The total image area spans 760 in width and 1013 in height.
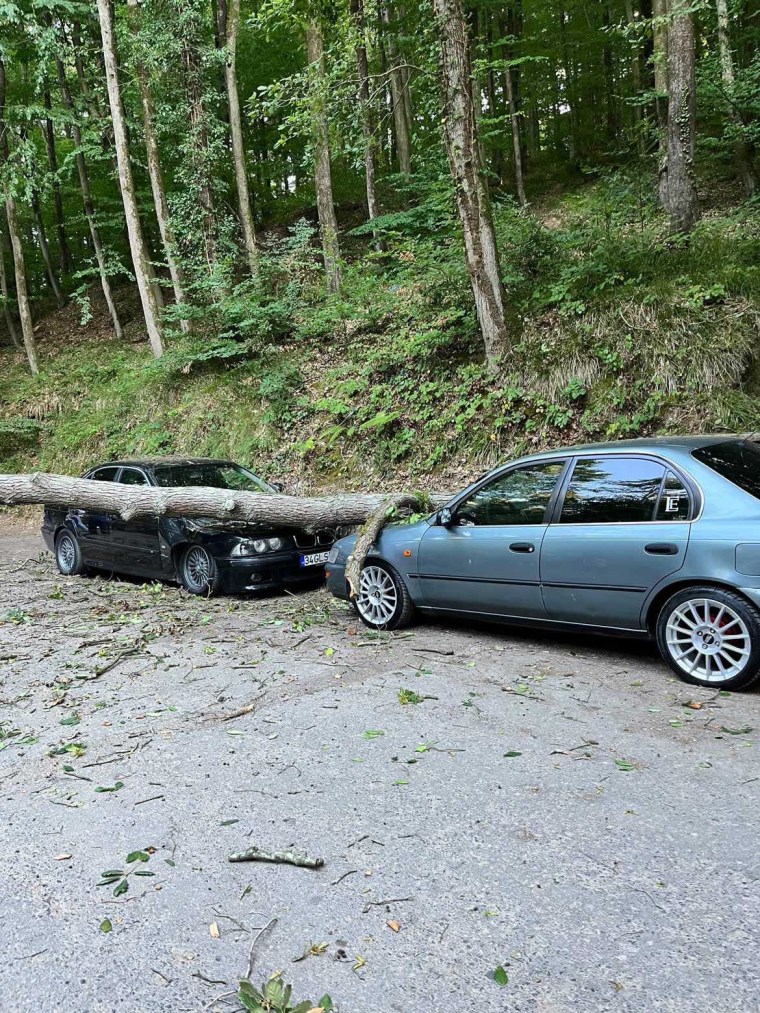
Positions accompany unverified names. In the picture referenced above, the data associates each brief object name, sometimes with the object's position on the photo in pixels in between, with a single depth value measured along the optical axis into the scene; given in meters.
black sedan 8.10
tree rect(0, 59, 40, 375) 20.81
